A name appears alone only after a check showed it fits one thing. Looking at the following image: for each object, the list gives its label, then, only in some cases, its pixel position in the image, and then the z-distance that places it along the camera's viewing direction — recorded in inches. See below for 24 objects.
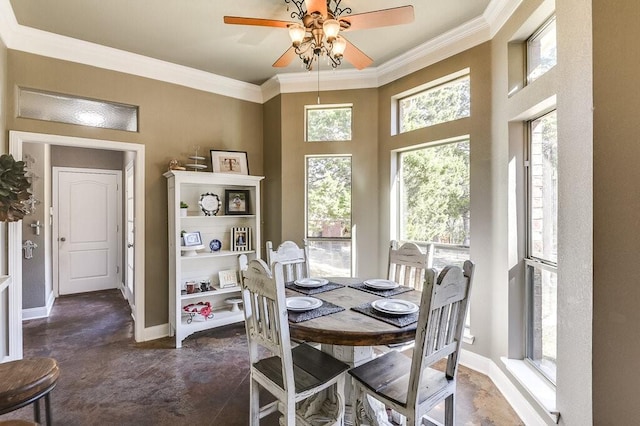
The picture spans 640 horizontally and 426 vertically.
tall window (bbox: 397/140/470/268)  117.0
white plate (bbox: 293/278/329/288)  94.0
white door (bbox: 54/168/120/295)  199.5
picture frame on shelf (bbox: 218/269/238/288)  148.5
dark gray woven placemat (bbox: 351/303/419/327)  65.9
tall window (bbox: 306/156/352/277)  147.9
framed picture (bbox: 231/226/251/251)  149.7
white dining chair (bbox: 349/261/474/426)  57.4
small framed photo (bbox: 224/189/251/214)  150.8
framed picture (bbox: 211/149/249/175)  144.9
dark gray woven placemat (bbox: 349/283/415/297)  87.6
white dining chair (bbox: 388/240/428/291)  101.3
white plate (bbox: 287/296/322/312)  72.5
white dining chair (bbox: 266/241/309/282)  109.5
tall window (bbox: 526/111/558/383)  83.6
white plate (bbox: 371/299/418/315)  70.4
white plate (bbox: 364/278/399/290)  91.1
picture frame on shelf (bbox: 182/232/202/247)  135.6
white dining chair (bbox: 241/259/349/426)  60.6
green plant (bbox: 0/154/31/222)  85.0
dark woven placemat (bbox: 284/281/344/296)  90.9
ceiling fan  72.4
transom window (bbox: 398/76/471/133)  116.3
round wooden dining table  61.6
